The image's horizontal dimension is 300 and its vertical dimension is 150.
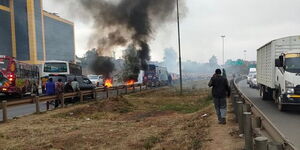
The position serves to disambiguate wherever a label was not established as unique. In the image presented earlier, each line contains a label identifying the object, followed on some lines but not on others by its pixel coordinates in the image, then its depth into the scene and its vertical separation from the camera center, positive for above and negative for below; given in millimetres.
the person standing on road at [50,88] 16609 -783
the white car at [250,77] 34231 -954
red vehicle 21188 -218
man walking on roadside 9562 -698
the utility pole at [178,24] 26516 +3860
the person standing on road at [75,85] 18031 -723
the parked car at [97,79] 36062 -833
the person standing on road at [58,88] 16325 -815
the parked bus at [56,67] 28891 +523
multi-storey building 63438 +9261
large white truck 12000 -148
